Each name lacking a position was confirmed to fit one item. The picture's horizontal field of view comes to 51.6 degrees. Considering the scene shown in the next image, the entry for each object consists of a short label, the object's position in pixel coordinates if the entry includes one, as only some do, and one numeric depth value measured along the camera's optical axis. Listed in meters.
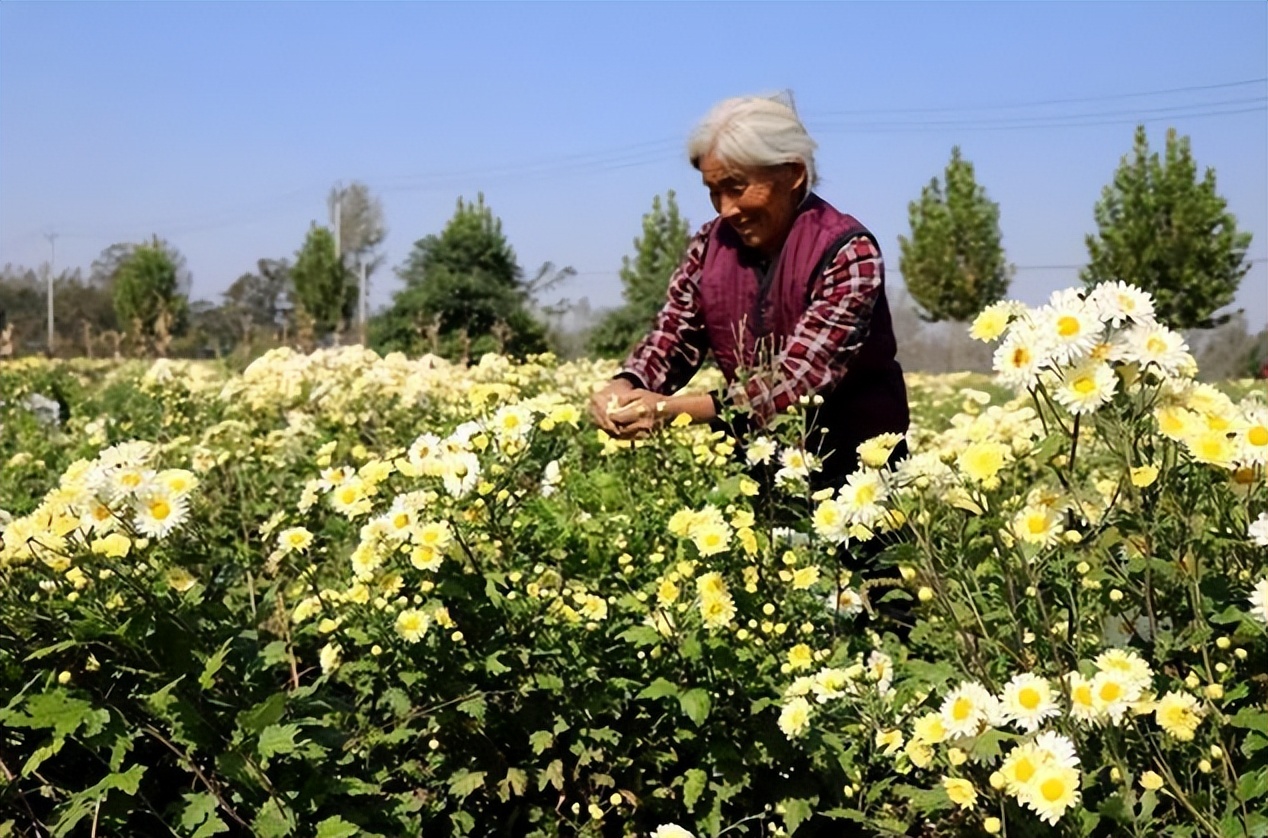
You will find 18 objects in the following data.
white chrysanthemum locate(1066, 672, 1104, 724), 1.78
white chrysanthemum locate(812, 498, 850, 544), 2.04
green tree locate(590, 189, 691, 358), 26.05
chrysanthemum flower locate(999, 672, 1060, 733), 1.77
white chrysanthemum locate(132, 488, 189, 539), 2.22
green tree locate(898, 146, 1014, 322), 35.16
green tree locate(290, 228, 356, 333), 41.09
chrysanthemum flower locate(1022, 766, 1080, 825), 1.69
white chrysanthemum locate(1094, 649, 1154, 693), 1.80
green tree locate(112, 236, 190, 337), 41.47
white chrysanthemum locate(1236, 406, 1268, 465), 1.83
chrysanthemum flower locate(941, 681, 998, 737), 1.82
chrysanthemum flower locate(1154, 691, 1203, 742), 1.82
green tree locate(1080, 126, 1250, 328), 30.02
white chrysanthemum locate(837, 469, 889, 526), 1.97
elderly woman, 3.05
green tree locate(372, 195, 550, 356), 23.50
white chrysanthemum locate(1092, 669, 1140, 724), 1.76
